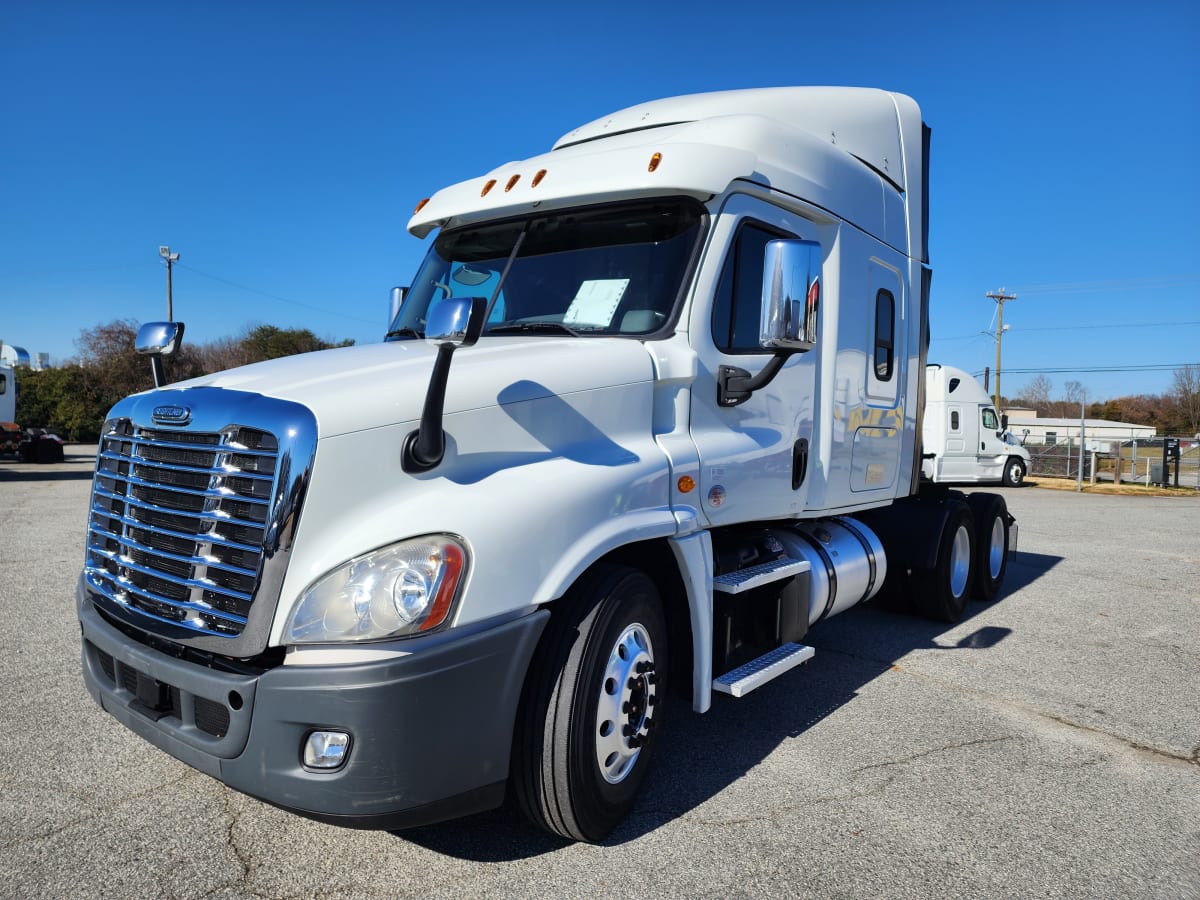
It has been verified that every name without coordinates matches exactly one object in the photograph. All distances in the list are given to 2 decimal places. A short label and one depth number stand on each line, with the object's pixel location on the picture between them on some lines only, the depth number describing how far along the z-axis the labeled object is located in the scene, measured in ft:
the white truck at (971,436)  79.20
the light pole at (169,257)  141.90
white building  201.85
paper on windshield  12.72
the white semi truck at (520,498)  8.79
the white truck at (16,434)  77.77
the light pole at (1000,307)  162.20
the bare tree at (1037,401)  332.39
